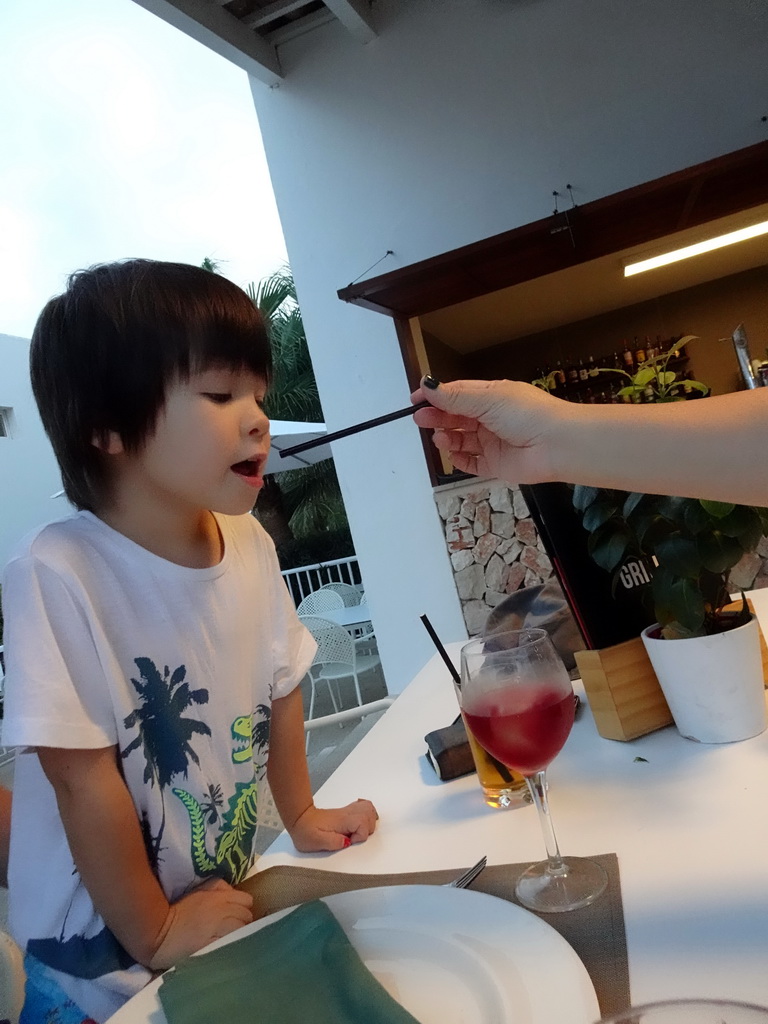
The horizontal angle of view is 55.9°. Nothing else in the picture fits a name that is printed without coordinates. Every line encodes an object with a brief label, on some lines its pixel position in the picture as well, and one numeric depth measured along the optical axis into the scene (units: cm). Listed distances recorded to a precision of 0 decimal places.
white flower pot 80
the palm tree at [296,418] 985
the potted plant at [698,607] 79
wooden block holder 89
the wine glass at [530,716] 62
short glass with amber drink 81
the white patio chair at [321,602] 626
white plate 44
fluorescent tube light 482
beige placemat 48
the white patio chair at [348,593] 675
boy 74
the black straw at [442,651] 92
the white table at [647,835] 49
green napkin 47
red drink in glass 67
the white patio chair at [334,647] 475
